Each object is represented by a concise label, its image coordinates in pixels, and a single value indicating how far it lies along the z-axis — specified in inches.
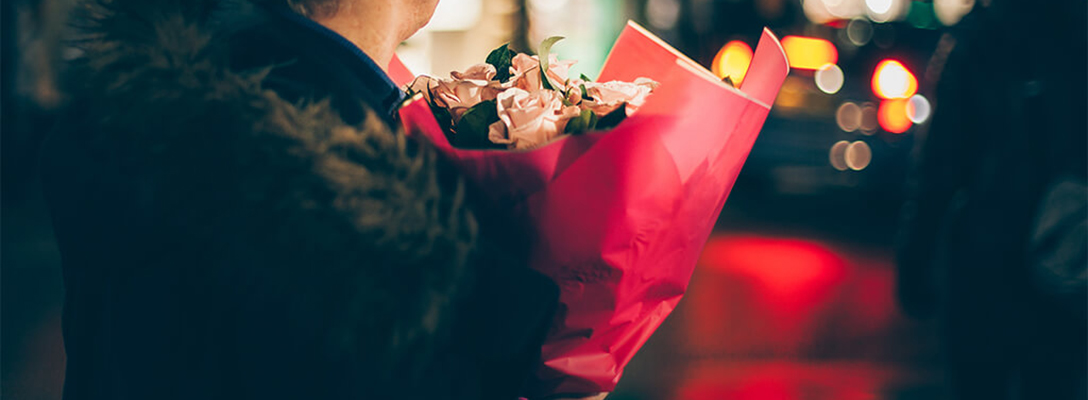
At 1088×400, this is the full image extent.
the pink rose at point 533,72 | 55.4
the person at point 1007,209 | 95.1
